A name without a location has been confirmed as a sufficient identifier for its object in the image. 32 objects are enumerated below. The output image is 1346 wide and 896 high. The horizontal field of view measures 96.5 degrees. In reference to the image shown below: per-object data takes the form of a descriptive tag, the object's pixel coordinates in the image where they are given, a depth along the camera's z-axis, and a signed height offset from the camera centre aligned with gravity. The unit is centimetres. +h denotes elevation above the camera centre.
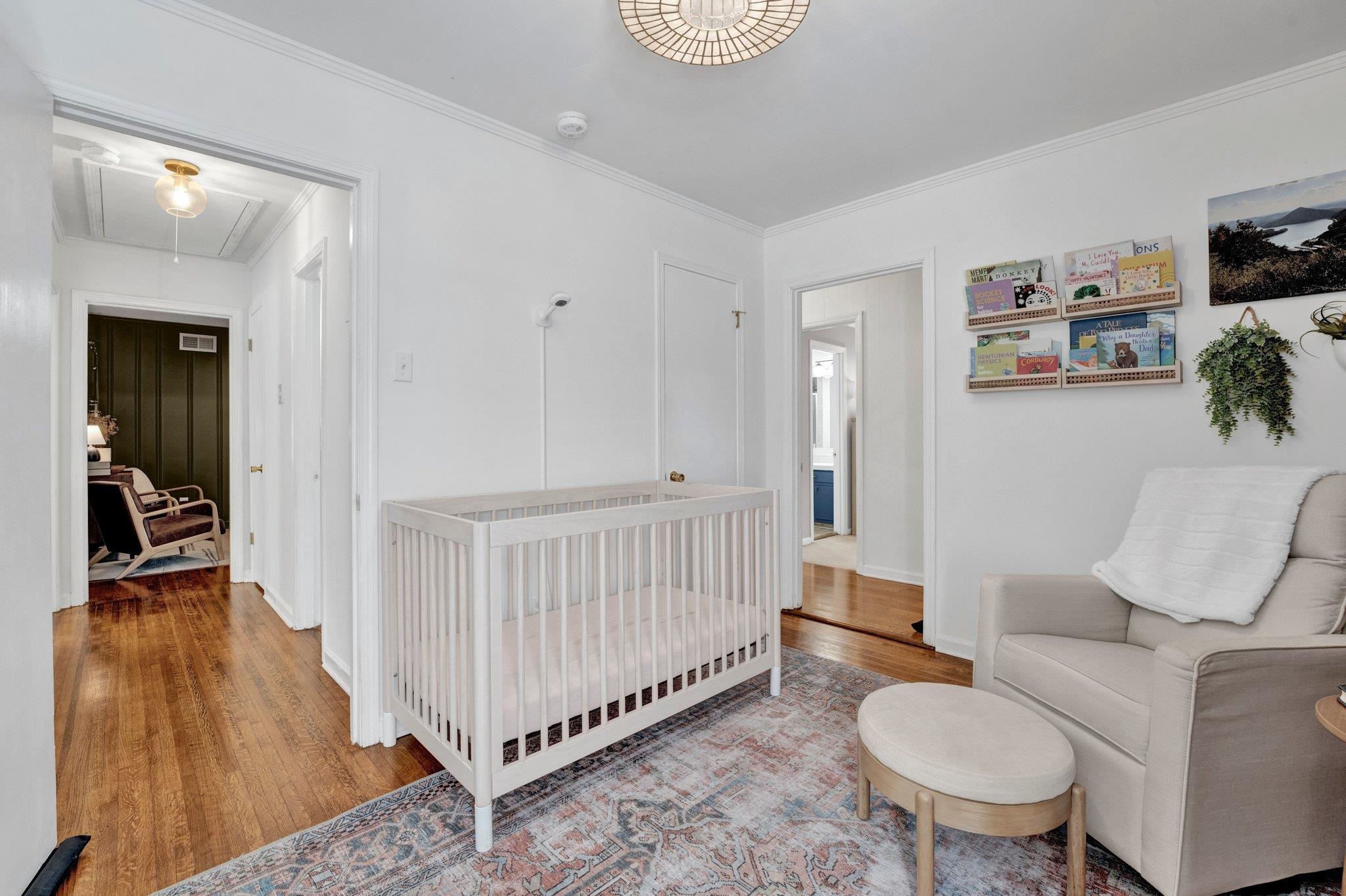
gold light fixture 273 +119
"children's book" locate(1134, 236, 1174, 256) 229 +77
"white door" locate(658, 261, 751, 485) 317 +39
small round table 109 -51
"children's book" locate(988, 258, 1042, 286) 260 +76
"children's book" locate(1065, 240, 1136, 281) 238 +76
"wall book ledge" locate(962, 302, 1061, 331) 256 +57
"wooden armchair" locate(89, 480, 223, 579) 420 -56
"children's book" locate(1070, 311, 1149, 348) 237 +49
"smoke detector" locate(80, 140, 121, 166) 258 +130
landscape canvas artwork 201 +71
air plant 196 +41
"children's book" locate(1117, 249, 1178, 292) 227 +70
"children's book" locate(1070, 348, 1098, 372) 247 +35
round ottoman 126 -70
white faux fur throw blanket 166 -29
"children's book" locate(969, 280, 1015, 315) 268 +67
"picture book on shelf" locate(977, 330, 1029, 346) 269 +50
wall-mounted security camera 247 +58
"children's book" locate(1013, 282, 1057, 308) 256 +65
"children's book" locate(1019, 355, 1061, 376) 257 +35
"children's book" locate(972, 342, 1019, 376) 270 +39
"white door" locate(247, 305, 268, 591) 387 +6
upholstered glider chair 128 -69
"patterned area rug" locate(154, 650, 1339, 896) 144 -104
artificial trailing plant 208 +24
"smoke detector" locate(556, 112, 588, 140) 234 +128
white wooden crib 158 -63
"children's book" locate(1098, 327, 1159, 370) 233 +38
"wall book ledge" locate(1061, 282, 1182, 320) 226 +56
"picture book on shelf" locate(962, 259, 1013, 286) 273 +79
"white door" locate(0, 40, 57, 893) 130 -6
